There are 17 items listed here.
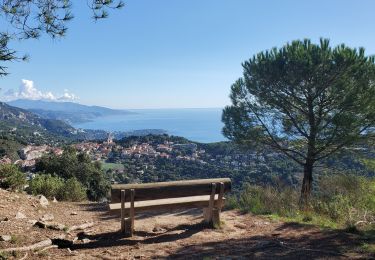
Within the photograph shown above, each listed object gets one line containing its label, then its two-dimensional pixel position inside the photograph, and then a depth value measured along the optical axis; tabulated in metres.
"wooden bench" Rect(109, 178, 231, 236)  5.35
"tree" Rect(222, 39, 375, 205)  11.91
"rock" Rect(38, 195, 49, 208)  7.73
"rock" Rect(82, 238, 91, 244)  5.02
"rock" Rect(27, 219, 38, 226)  5.64
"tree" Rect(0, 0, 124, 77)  4.12
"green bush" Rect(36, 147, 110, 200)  18.47
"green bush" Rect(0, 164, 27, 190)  8.44
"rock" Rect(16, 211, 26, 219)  6.06
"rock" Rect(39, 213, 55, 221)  6.32
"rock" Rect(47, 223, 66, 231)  5.49
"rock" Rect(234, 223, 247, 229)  6.16
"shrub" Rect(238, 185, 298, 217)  7.42
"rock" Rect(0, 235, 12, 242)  4.57
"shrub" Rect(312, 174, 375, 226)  6.22
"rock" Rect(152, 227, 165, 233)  5.84
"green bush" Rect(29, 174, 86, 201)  9.29
